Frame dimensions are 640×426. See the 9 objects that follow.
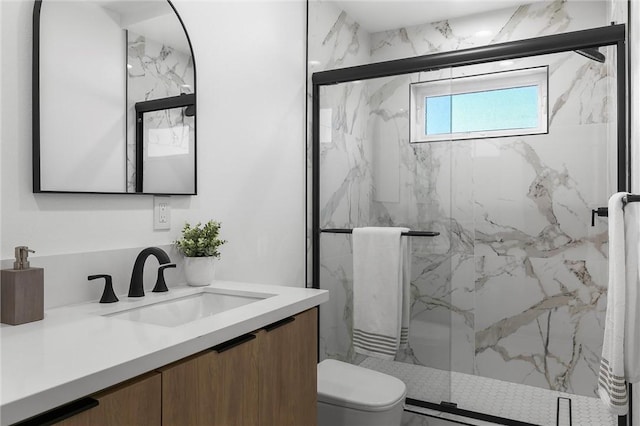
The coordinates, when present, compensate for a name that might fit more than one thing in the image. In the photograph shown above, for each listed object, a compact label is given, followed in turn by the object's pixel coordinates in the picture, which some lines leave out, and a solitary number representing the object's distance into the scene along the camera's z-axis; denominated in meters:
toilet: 1.81
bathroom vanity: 0.77
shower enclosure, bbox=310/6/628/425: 2.16
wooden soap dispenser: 1.06
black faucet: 1.43
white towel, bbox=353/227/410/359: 2.21
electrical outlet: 1.61
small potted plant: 1.63
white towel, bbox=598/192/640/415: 1.40
